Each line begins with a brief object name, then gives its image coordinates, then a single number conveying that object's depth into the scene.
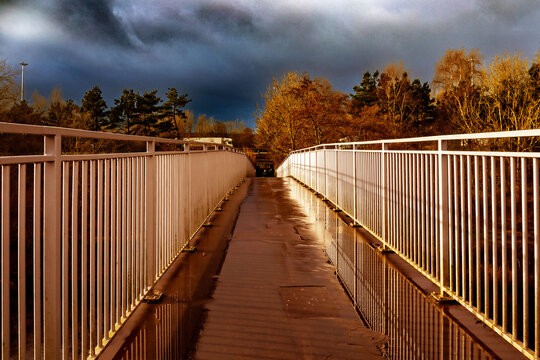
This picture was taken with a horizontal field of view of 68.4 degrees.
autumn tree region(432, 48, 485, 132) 24.27
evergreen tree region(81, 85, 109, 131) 50.19
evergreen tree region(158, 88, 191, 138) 56.37
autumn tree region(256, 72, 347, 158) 27.64
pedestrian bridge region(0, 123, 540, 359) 2.06
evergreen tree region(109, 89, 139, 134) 53.00
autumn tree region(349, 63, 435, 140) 27.91
